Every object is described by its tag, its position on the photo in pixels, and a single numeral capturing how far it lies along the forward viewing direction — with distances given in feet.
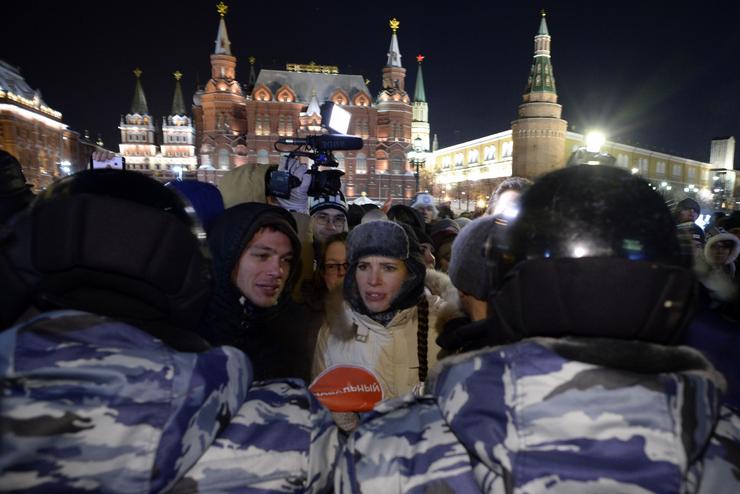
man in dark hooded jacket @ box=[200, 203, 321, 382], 6.22
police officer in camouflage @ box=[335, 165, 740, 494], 2.53
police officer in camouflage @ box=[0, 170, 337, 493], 2.56
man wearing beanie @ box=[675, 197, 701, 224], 14.76
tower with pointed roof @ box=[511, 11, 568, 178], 147.02
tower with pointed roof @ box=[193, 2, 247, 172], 147.02
